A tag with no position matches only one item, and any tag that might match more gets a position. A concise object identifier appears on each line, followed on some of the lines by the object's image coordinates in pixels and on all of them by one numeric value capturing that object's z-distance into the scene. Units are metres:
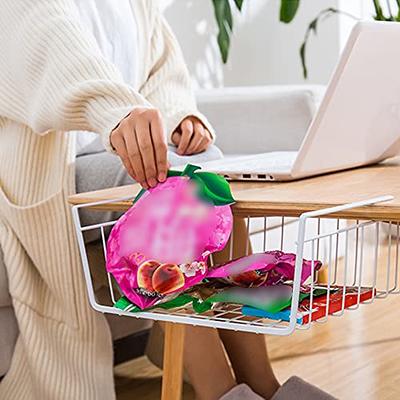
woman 1.88
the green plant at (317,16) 3.88
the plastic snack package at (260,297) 1.52
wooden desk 1.50
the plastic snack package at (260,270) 1.57
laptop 1.64
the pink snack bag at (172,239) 1.54
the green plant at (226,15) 4.08
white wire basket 1.46
